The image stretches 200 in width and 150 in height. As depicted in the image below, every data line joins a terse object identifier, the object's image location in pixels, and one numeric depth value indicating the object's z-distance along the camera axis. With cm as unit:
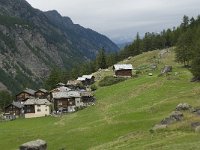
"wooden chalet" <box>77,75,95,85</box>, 16698
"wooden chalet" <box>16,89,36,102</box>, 15425
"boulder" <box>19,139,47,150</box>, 5247
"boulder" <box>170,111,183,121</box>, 6134
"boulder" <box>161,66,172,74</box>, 13688
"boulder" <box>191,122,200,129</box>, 5409
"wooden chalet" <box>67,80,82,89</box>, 15712
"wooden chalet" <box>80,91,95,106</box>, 11800
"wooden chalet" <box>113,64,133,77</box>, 15862
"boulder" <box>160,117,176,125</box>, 6132
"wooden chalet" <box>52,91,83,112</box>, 12656
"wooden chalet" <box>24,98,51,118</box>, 12250
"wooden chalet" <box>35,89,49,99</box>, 14725
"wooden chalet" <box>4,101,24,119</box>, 12944
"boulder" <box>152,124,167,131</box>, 5838
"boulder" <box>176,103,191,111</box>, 6962
